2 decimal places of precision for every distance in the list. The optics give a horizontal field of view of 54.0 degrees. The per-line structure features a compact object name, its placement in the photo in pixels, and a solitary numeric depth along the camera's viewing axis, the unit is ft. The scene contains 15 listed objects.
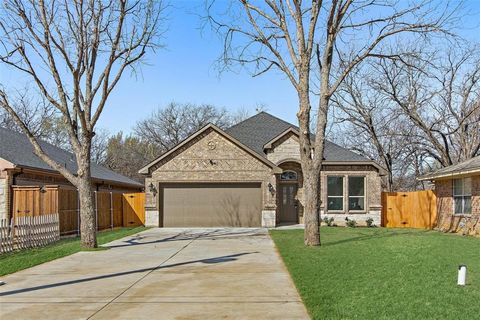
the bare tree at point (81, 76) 46.91
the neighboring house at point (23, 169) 59.36
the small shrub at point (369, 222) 81.71
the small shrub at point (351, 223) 80.59
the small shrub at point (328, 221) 81.25
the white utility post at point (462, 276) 26.53
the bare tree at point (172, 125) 190.90
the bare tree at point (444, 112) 106.73
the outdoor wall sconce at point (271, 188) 77.82
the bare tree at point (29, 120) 140.26
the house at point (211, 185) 78.38
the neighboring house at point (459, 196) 63.36
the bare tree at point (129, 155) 190.29
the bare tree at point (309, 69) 49.67
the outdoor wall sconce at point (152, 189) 78.89
